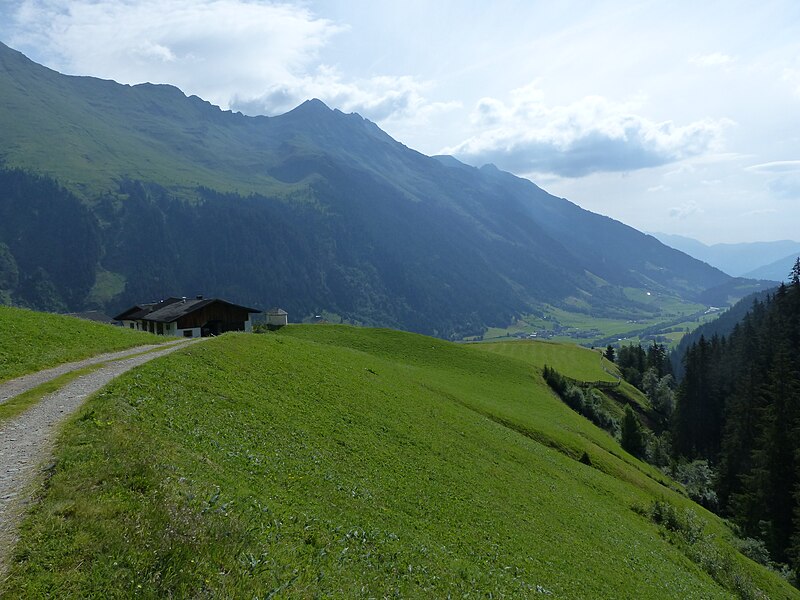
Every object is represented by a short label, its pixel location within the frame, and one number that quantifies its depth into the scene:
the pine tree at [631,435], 79.94
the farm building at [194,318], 73.94
